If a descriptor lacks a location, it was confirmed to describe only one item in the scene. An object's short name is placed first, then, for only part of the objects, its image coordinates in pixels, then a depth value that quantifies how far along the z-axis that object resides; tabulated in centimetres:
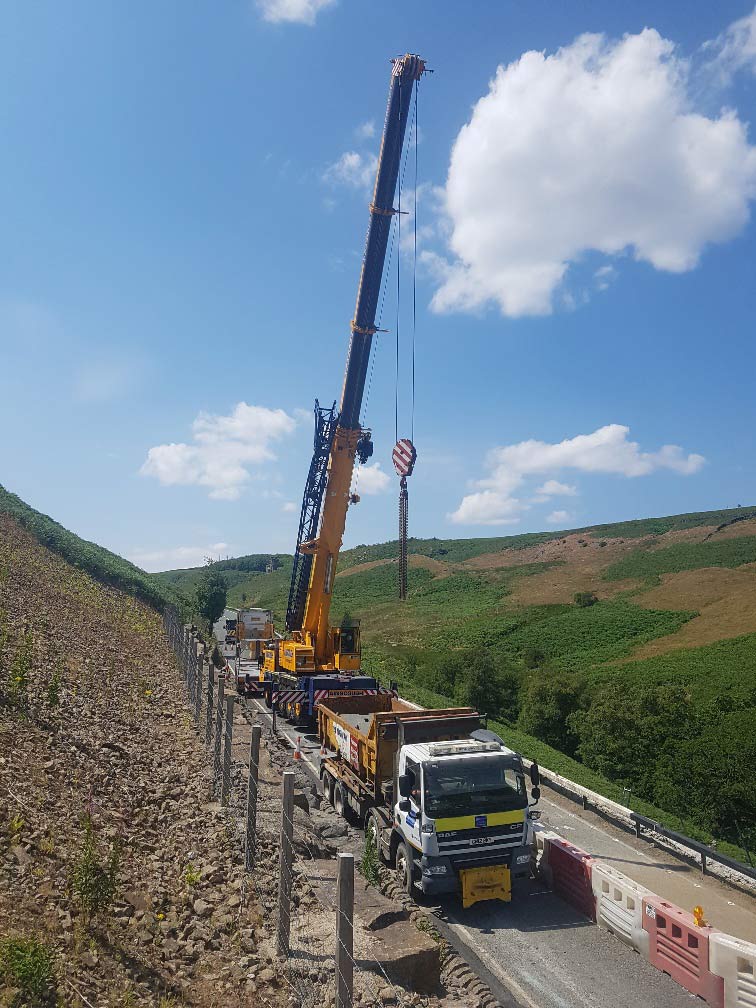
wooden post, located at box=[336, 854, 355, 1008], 501
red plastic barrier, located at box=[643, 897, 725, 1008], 770
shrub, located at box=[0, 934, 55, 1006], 494
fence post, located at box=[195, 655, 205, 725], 1538
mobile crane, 2014
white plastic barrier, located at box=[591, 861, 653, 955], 873
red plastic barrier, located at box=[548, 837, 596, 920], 978
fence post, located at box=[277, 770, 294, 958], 657
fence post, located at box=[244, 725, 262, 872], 819
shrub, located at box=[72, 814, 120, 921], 643
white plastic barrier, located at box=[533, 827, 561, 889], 1077
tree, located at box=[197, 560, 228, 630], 4503
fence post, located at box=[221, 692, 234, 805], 982
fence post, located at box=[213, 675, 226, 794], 1107
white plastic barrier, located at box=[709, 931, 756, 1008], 733
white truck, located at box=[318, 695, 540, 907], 970
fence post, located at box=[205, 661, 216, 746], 1346
